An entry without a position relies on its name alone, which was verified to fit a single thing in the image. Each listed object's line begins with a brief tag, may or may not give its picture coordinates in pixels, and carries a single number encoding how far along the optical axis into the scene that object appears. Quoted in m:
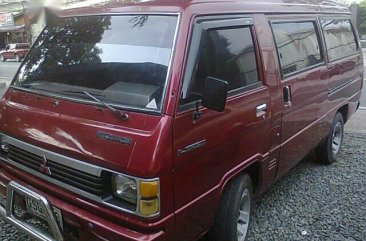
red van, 2.20
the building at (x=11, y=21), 35.84
